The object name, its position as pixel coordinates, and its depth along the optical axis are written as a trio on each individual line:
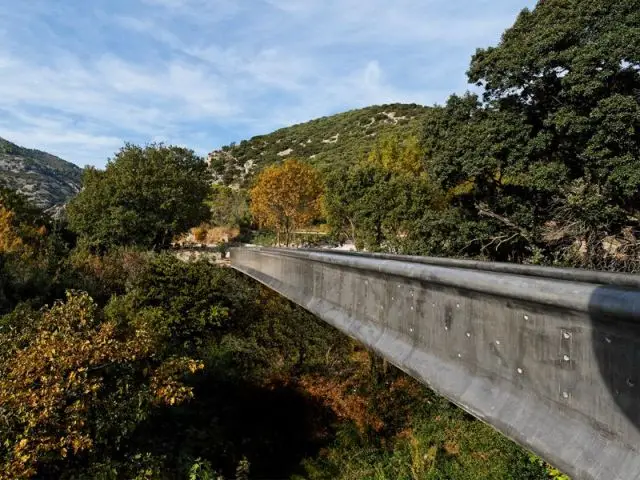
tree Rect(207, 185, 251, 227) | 46.78
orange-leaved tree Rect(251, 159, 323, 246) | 37.78
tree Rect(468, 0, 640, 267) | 14.46
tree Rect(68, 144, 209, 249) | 25.59
